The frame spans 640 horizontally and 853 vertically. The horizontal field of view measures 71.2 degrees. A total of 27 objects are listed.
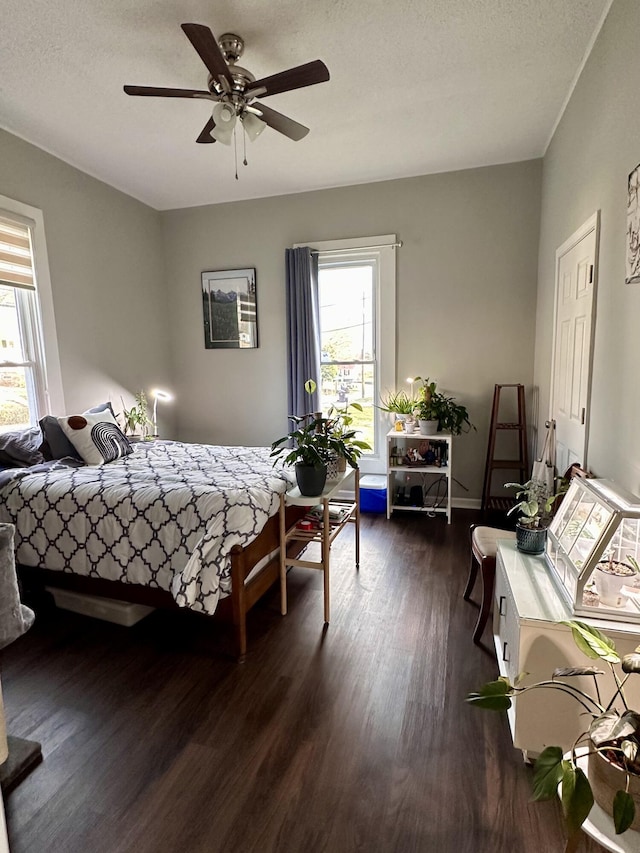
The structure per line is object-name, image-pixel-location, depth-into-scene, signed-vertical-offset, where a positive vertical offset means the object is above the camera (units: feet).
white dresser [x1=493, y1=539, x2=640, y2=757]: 4.61 -3.32
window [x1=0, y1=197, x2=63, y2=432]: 10.40 +0.78
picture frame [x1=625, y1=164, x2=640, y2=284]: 5.66 +1.56
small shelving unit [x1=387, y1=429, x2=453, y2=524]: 12.76 -3.20
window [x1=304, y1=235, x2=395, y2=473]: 13.79 +0.91
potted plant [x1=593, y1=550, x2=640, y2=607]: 4.67 -2.38
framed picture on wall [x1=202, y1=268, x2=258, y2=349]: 15.06 +1.73
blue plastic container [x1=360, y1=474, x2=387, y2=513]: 13.47 -4.18
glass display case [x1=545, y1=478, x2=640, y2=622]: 4.60 -2.25
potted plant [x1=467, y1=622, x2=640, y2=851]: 2.97 -2.87
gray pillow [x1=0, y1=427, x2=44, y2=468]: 9.23 -1.78
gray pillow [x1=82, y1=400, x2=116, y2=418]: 11.58 -1.19
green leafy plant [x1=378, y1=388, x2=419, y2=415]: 13.17 -1.39
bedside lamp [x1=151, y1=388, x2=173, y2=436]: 13.75 -1.06
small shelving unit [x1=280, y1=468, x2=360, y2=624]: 7.71 -3.21
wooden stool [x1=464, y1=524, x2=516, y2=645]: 7.04 -3.21
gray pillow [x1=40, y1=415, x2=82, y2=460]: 9.90 -1.72
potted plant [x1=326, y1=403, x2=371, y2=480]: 8.15 -1.58
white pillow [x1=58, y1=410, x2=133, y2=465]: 9.97 -1.69
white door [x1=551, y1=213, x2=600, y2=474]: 7.76 +0.22
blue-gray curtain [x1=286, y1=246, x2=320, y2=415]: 14.07 +1.00
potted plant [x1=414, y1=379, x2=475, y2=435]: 12.72 -1.59
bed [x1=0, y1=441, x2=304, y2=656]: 6.80 -2.76
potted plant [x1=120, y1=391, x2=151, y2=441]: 13.02 -1.67
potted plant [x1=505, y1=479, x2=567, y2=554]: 6.15 -2.39
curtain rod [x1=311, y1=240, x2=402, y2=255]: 13.39 +3.30
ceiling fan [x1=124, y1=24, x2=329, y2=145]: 6.31 +4.19
